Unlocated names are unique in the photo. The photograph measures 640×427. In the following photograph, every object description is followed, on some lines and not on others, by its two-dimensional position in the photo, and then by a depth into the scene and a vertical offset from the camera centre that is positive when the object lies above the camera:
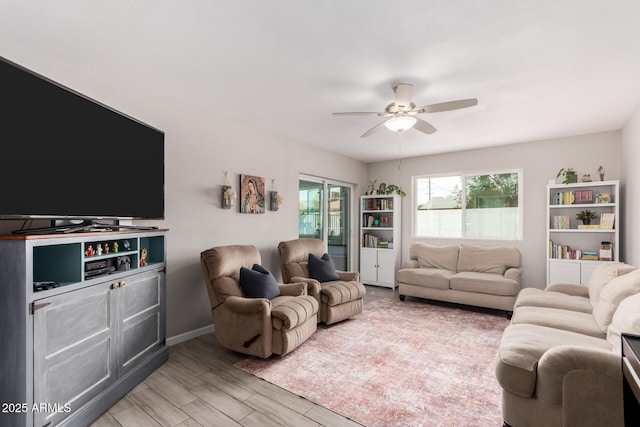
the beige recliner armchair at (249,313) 2.75 -0.91
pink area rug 2.09 -1.33
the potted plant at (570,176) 4.37 +0.57
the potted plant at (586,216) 4.25 -0.01
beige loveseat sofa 4.25 -0.89
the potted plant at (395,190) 5.82 +0.48
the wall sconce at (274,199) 4.36 +0.23
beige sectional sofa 1.58 -0.85
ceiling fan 2.56 +0.92
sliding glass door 5.18 +0.02
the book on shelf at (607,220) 4.02 -0.07
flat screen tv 1.73 +0.41
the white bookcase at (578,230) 4.07 -0.20
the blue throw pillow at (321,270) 4.10 -0.74
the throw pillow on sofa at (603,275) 2.69 -0.55
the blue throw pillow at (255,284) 3.11 -0.71
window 5.12 +0.17
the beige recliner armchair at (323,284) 3.66 -0.88
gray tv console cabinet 1.61 -0.69
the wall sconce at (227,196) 3.65 +0.22
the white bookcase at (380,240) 5.84 -0.48
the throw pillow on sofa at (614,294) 2.16 -0.58
